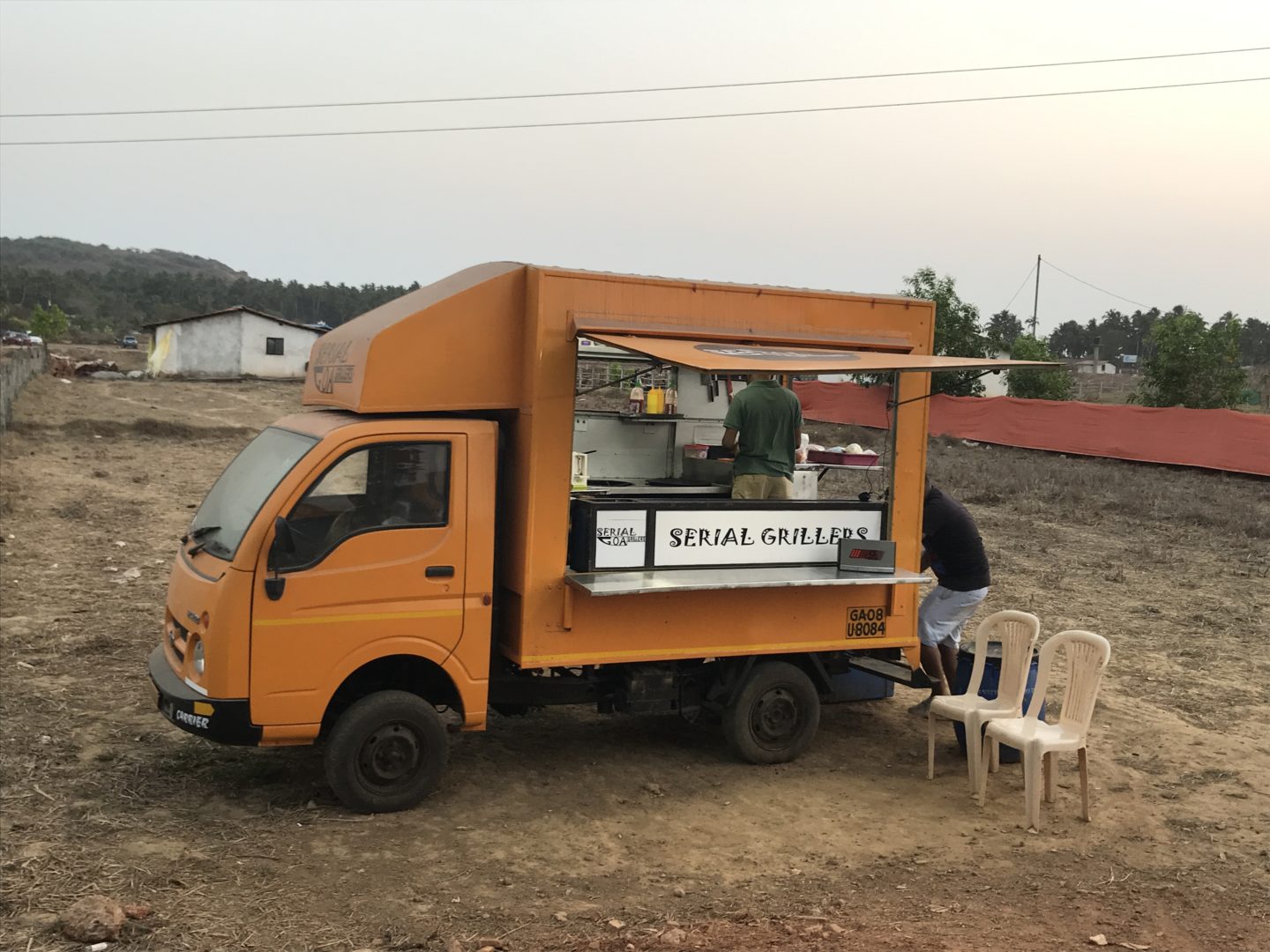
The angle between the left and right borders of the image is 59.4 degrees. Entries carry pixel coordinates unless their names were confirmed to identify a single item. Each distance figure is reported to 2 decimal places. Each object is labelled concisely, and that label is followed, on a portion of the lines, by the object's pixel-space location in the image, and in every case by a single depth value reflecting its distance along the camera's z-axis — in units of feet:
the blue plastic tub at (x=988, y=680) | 22.75
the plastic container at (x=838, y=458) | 26.68
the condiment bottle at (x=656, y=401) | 31.96
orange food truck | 17.85
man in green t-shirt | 23.35
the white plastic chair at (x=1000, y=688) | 20.45
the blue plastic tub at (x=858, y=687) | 23.30
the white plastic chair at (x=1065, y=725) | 18.83
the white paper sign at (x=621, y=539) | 19.62
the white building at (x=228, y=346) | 153.89
